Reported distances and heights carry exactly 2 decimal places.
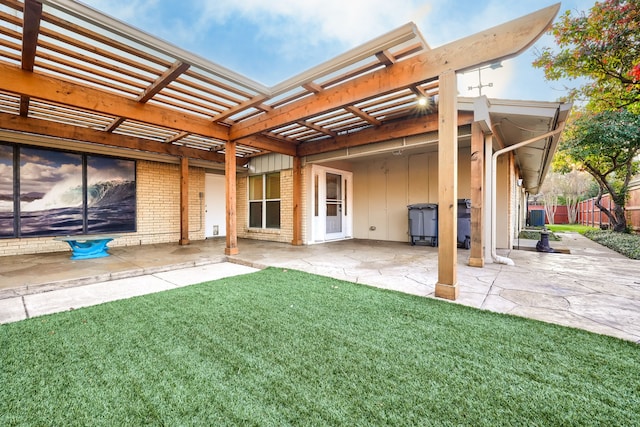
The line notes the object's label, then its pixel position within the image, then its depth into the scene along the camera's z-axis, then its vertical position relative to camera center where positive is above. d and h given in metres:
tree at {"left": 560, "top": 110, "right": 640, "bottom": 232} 8.51 +2.14
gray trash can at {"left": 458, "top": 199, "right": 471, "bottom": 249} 6.54 -0.25
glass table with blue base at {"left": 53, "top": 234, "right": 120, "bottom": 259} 5.27 -0.64
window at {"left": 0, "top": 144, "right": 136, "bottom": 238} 5.65 +0.48
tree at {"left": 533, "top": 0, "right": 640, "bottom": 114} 5.32 +3.40
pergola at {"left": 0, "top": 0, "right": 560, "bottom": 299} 2.70 +1.74
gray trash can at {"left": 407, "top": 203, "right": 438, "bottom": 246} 6.94 -0.26
